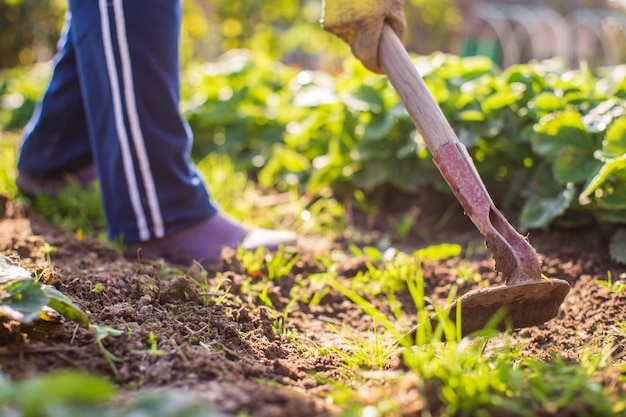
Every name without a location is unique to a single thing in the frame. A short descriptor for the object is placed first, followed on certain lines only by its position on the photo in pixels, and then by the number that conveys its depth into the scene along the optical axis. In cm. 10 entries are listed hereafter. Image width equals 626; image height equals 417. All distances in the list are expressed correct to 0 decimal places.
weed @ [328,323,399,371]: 144
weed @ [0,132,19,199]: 298
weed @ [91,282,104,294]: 163
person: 211
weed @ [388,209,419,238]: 269
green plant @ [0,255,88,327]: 117
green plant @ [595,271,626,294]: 177
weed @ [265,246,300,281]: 213
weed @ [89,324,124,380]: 124
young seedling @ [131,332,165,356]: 130
